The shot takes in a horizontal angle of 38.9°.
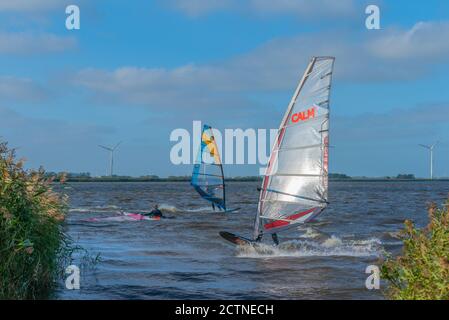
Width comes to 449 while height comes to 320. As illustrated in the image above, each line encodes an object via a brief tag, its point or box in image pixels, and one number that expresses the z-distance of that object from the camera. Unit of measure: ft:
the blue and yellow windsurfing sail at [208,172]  138.62
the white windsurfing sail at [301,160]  66.33
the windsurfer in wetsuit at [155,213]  115.85
